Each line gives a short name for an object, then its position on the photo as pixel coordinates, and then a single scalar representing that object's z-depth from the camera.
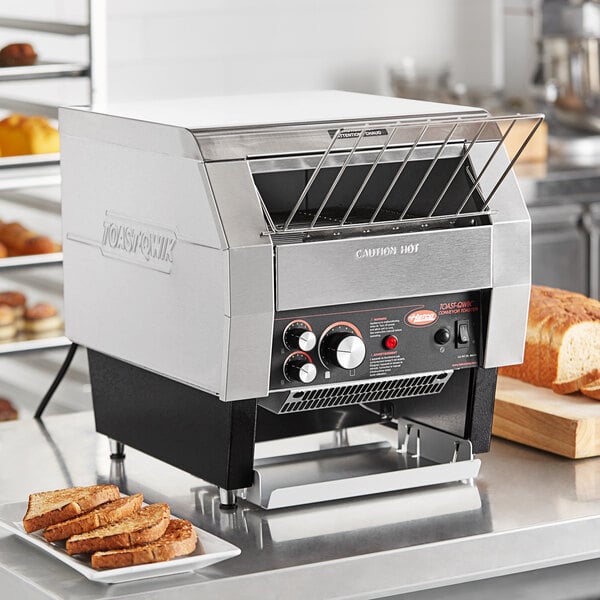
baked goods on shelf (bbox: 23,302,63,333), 4.67
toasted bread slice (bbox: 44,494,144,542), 2.59
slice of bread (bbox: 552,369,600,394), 3.02
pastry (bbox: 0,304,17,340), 4.55
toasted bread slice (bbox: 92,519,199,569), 2.53
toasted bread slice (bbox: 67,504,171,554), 2.55
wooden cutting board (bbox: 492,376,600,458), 2.90
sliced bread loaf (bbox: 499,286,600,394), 3.05
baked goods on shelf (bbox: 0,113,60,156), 4.47
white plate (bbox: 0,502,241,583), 2.52
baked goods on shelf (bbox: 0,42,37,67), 4.53
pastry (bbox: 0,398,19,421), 4.67
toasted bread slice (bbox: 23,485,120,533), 2.62
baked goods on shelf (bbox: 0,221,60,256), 4.57
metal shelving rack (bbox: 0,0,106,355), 4.41
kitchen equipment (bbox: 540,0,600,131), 5.77
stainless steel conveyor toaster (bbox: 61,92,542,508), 2.64
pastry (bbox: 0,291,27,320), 4.65
